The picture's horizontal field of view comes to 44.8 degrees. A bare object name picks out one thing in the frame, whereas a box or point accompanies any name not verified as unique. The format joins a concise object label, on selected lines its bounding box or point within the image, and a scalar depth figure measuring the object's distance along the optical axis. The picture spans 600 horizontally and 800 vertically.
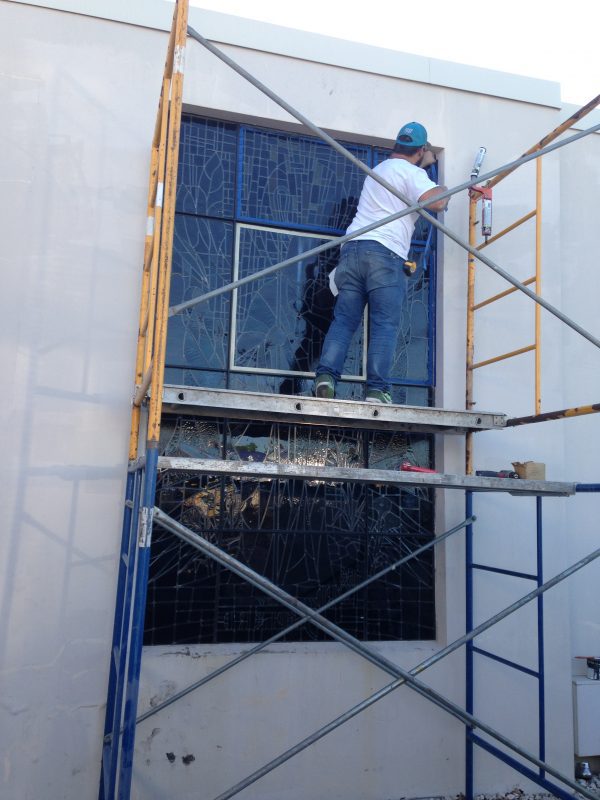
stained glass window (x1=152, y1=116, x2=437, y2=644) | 4.59
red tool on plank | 4.07
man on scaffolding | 4.41
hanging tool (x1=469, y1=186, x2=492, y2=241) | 4.97
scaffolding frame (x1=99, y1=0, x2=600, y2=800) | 3.05
